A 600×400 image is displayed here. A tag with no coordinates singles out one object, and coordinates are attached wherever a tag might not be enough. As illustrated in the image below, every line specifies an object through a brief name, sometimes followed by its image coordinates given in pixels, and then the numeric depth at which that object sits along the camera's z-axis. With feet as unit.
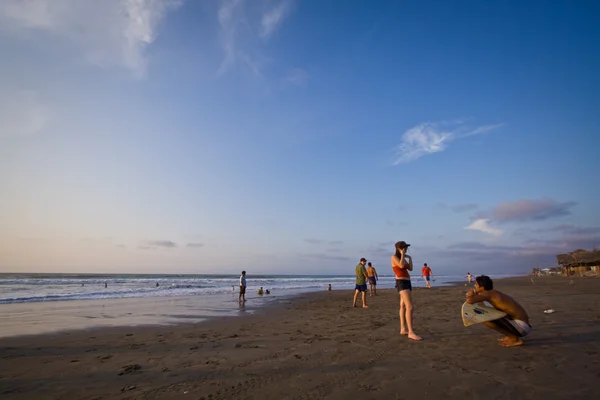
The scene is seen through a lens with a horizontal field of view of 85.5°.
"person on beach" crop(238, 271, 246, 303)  58.59
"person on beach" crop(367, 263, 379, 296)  63.36
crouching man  19.24
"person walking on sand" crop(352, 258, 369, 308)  46.24
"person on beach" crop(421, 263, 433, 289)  89.40
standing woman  22.29
